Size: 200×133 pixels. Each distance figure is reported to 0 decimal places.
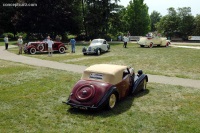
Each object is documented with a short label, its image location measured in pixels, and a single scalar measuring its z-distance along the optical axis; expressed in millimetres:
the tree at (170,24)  45624
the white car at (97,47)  18389
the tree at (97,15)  35949
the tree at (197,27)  43218
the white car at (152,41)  23519
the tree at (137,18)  48328
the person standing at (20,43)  18892
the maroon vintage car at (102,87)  6067
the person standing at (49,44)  17987
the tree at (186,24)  44160
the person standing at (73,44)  19959
